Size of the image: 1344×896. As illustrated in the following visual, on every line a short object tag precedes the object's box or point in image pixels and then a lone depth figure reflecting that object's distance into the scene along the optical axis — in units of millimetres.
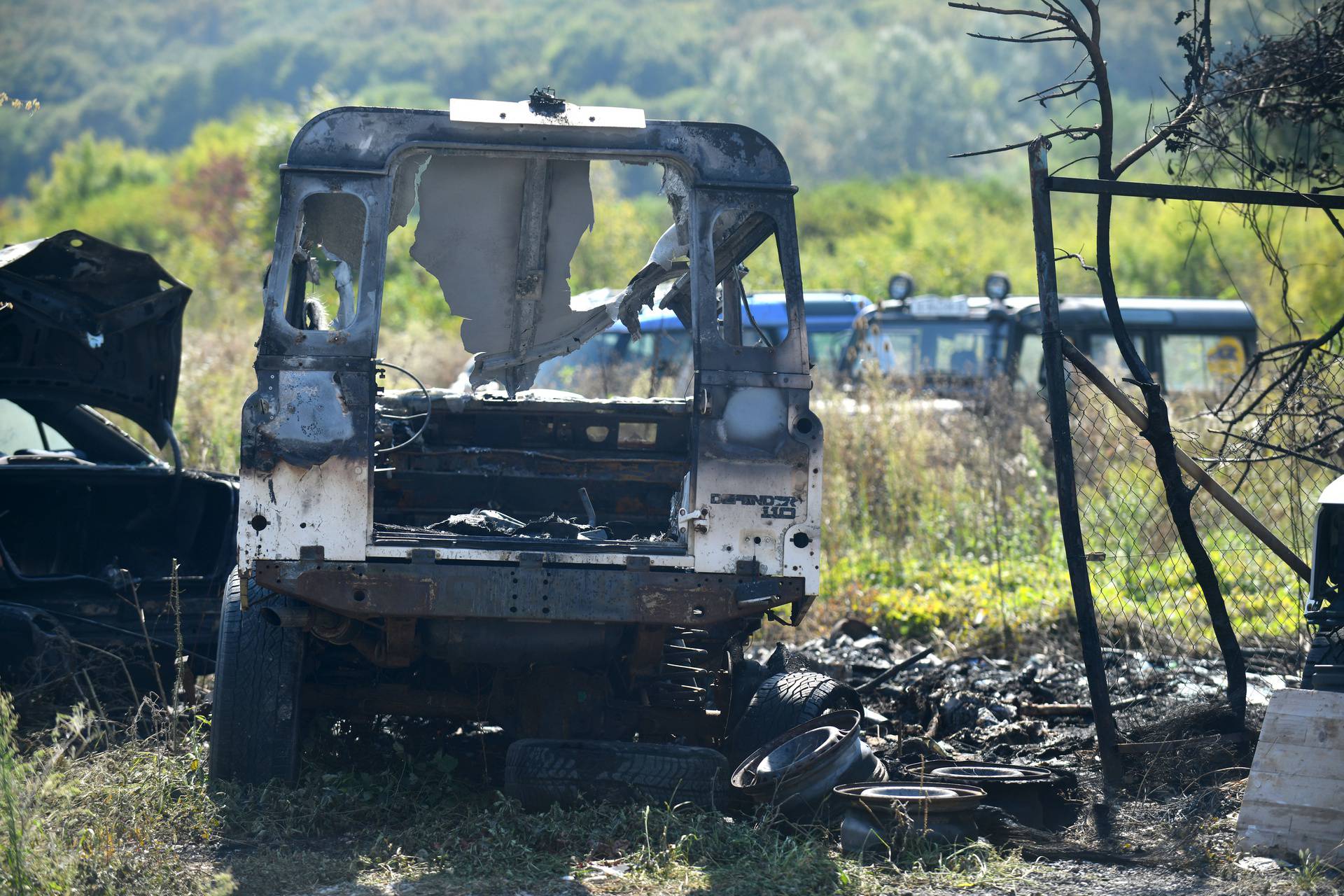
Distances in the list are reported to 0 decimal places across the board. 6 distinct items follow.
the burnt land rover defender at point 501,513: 9820
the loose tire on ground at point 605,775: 10055
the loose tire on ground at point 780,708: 11352
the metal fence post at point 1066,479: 11180
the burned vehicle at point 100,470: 13492
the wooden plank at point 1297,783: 9305
